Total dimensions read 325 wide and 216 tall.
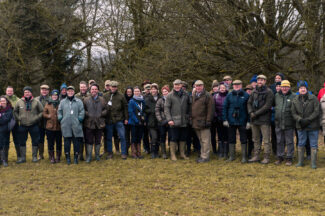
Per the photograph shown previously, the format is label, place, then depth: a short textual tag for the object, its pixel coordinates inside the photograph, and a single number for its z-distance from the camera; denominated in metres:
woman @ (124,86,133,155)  8.62
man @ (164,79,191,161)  7.84
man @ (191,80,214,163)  7.65
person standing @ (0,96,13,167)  7.62
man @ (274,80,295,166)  7.05
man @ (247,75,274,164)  7.18
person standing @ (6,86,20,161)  8.10
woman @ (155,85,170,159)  8.01
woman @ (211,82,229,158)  7.97
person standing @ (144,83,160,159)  8.23
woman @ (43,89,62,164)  7.85
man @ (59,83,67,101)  8.20
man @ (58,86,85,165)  7.60
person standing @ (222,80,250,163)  7.46
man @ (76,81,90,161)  8.24
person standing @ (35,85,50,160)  8.21
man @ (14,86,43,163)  7.89
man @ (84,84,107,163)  7.84
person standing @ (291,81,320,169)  6.79
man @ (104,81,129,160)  8.19
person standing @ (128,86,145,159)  8.23
